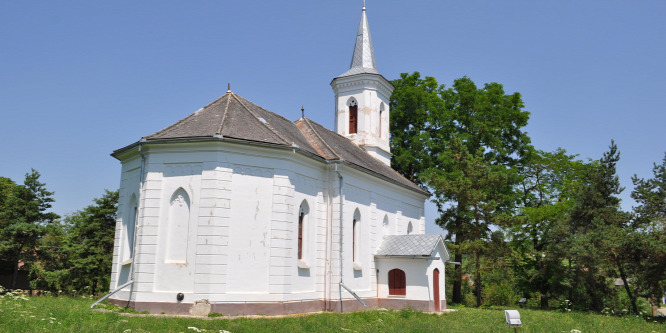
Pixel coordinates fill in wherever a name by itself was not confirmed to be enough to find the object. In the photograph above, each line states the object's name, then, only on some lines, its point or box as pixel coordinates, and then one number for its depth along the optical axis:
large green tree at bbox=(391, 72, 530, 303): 30.69
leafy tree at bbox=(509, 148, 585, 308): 27.78
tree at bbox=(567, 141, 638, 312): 22.11
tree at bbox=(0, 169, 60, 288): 29.19
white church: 16.50
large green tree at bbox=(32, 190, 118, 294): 27.02
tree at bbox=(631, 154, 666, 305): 20.39
